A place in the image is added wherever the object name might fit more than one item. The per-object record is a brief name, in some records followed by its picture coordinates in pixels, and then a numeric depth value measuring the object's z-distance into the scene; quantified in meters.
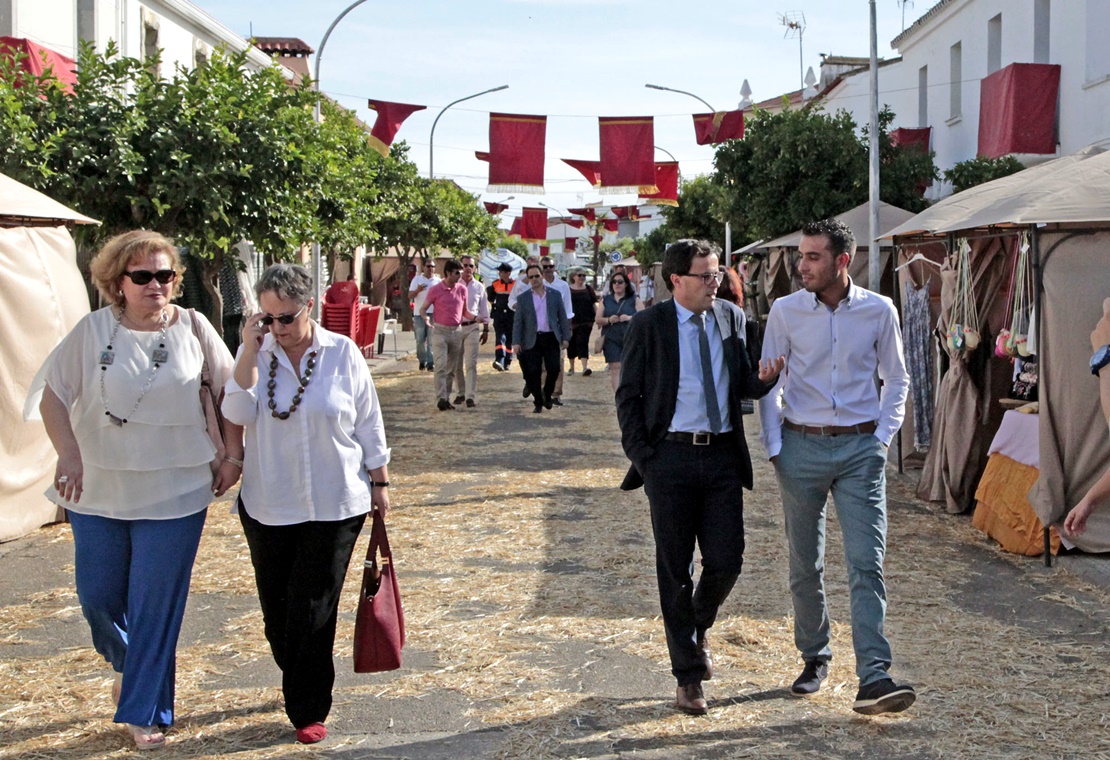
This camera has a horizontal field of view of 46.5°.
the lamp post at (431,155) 39.11
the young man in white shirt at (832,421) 5.00
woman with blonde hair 4.52
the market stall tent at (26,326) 8.30
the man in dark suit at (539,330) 15.41
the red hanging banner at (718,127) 22.25
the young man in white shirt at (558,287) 16.36
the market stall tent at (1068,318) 7.70
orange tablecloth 7.97
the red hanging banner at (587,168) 24.94
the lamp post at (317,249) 20.58
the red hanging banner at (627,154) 20.48
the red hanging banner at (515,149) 20.00
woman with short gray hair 4.57
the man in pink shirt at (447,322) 16.00
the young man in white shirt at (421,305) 19.80
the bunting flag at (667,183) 25.03
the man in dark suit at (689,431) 4.93
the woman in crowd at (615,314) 13.72
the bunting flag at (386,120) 19.58
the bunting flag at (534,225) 47.94
